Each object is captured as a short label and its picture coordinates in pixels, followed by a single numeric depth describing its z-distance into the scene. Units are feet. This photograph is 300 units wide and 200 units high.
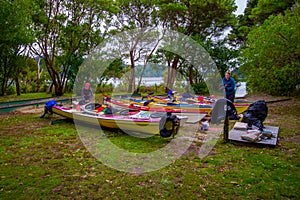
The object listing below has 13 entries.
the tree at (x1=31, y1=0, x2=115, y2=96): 45.42
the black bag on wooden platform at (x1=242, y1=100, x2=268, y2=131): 18.79
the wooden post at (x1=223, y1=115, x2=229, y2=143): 16.24
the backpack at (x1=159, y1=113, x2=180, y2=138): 16.49
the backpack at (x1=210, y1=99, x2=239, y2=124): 19.35
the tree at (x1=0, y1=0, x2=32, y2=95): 30.25
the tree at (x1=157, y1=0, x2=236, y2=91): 49.83
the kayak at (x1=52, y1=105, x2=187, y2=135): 17.02
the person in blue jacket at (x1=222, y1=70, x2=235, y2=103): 23.68
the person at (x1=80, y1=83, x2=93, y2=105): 26.37
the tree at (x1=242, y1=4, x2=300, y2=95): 27.63
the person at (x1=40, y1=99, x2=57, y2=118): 25.37
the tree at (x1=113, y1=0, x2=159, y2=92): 54.65
